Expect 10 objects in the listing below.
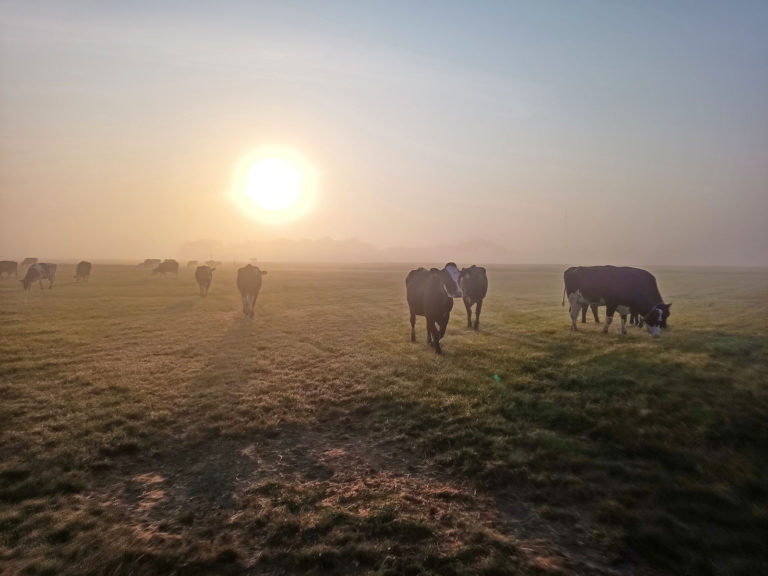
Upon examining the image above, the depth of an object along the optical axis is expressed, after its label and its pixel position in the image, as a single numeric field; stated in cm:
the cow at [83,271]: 4641
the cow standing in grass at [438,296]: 1353
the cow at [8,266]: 4378
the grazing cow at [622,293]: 1417
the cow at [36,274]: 3394
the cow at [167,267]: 5653
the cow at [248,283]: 2309
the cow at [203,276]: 3412
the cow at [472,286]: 1828
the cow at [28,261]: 6332
